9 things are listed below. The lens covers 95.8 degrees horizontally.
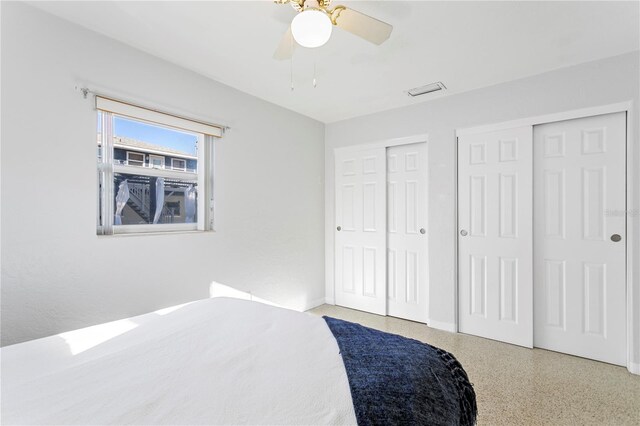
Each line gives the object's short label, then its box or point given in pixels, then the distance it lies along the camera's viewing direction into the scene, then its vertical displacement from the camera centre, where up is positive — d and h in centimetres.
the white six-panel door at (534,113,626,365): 230 -22
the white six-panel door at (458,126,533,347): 264 -23
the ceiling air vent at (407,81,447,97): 275 +120
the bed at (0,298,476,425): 80 -55
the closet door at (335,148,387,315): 350 -24
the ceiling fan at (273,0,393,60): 131 +97
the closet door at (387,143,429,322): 325 -25
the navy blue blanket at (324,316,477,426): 87 -58
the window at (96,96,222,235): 205 +33
